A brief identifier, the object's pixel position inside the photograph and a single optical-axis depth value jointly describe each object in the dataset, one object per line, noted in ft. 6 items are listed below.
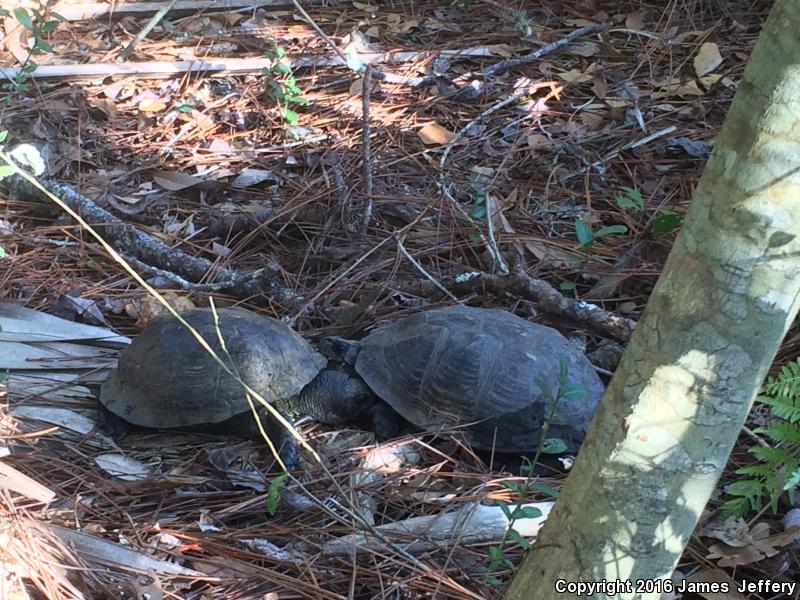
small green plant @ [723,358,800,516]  7.43
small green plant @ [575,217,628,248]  11.89
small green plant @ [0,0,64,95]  15.15
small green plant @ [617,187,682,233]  11.90
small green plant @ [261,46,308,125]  16.40
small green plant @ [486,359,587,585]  6.71
